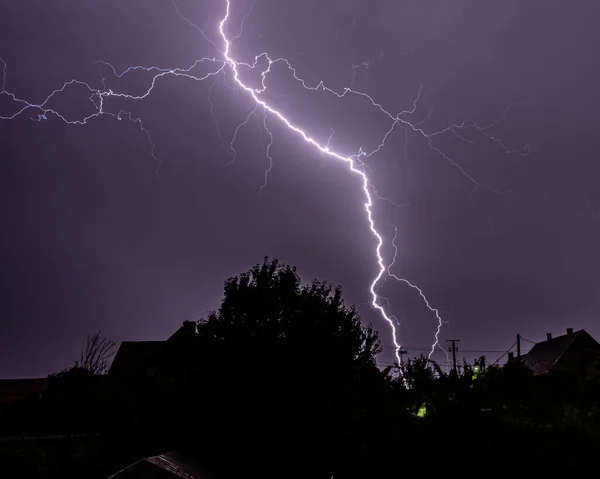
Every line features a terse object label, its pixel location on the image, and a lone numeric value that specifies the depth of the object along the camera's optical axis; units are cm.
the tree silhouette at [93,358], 1653
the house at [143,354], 2653
